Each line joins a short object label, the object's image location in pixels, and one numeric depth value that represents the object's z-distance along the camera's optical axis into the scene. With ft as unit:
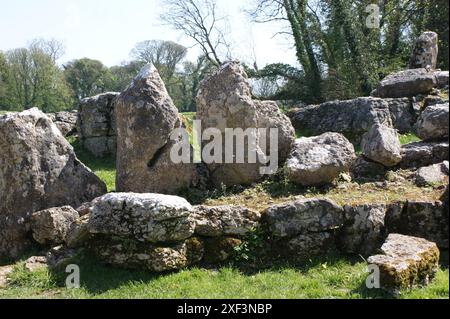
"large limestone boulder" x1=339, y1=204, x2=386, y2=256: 26.86
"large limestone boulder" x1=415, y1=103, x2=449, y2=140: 35.32
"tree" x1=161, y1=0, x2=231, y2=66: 126.00
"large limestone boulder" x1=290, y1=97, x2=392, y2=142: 47.09
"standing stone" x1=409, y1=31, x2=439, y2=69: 64.44
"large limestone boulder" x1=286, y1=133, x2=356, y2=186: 32.12
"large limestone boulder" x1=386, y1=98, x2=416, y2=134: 49.16
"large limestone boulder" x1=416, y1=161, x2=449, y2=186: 30.76
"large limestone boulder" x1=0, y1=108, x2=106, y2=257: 30.50
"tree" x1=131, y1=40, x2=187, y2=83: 178.50
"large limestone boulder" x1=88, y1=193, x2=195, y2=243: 25.73
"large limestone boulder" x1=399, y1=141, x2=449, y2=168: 34.45
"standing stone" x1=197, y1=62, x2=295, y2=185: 33.65
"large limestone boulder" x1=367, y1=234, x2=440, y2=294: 21.29
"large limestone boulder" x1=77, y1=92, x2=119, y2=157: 56.49
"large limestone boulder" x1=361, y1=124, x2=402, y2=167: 33.78
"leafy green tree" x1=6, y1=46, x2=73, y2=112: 179.29
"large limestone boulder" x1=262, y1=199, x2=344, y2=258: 26.94
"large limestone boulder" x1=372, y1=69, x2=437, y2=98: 52.21
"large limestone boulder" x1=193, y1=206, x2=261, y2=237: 27.02
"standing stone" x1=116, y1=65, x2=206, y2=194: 32.45
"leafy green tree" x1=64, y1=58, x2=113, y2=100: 213.66
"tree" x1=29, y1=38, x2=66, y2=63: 185.88
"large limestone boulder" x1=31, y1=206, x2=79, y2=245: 29.17
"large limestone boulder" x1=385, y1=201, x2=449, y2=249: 26.37
